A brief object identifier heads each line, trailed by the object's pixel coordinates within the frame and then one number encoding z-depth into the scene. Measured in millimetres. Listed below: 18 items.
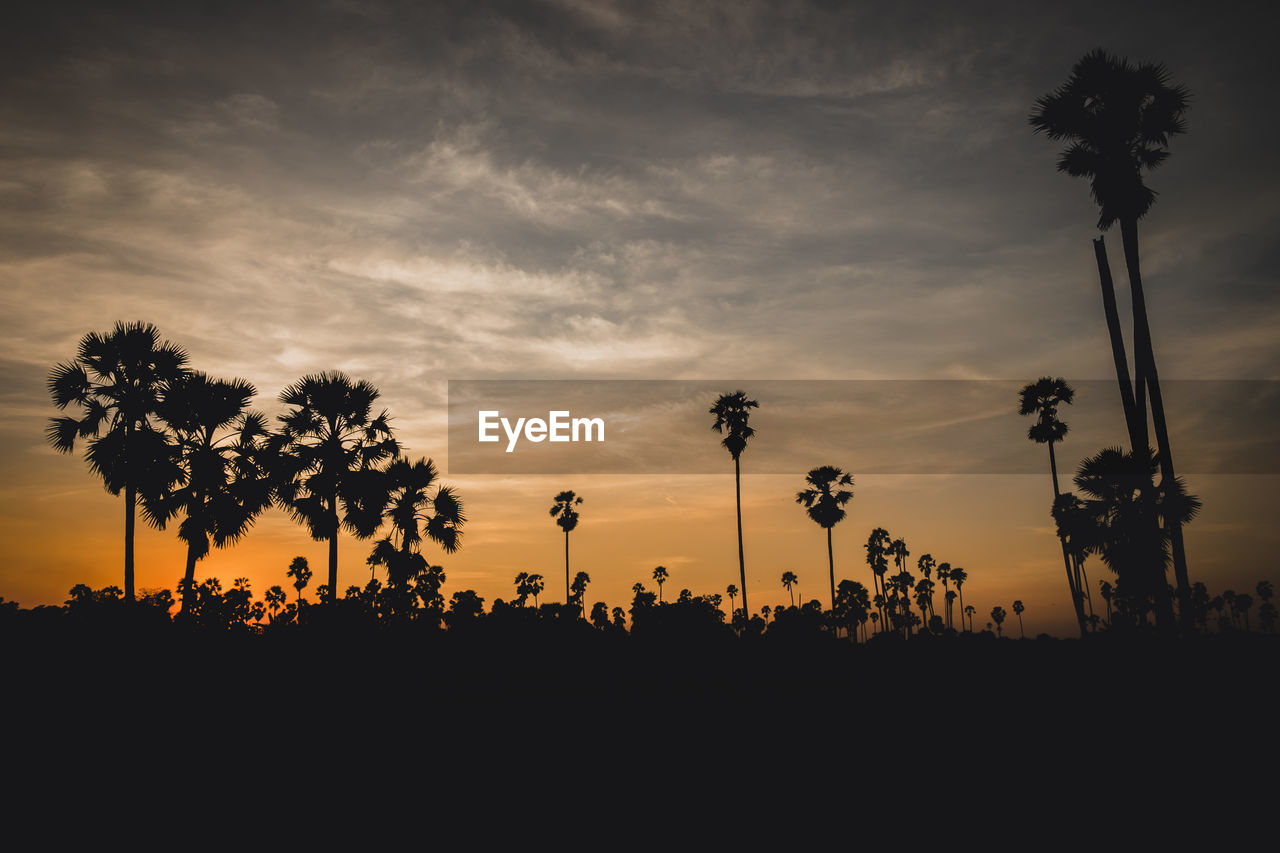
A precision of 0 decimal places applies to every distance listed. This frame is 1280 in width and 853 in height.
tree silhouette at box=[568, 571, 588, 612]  121062
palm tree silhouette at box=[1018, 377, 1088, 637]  48688
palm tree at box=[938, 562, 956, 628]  156375
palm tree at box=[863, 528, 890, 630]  113250
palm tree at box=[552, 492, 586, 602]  87625
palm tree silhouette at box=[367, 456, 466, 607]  32750
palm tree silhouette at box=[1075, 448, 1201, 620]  19000
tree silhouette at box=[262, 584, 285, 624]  72250
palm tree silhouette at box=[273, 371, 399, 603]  30906
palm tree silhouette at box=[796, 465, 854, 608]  66562
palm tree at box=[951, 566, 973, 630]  157875
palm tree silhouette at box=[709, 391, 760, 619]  51906
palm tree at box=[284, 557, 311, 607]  91006
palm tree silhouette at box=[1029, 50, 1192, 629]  20125
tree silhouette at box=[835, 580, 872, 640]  138250
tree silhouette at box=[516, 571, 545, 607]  112762
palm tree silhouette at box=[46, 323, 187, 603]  28094
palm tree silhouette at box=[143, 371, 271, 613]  28984
